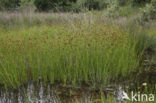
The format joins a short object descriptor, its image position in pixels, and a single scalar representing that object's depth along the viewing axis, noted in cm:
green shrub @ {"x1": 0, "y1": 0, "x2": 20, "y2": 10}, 1317
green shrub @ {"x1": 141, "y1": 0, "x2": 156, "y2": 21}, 719
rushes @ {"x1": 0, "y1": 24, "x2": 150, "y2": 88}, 377
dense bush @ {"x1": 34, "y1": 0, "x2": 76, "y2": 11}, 1339
